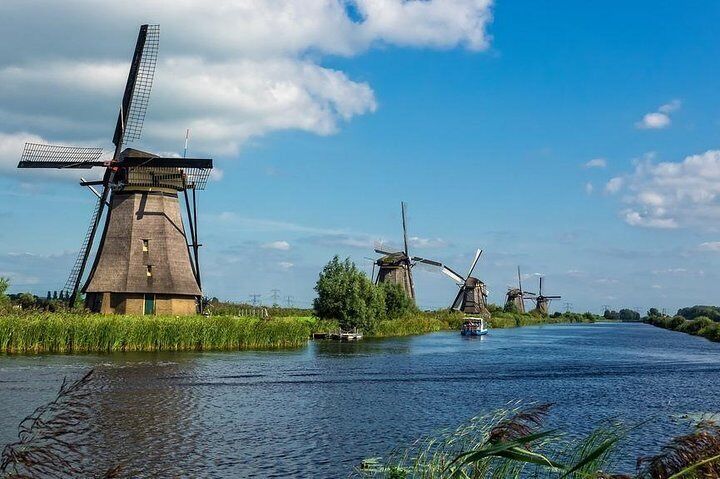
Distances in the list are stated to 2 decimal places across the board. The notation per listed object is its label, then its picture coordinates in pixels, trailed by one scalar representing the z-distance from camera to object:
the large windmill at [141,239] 42.06
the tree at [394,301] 68.88
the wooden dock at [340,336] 51.31
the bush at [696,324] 82.84
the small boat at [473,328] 69.12
